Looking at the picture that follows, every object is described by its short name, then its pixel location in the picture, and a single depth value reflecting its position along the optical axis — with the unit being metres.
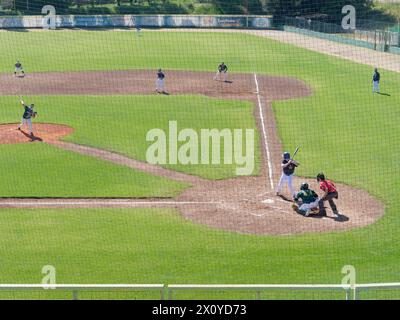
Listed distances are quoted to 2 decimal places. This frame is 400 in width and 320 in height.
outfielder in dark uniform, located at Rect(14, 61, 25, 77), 40.75
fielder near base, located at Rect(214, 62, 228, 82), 38.68
